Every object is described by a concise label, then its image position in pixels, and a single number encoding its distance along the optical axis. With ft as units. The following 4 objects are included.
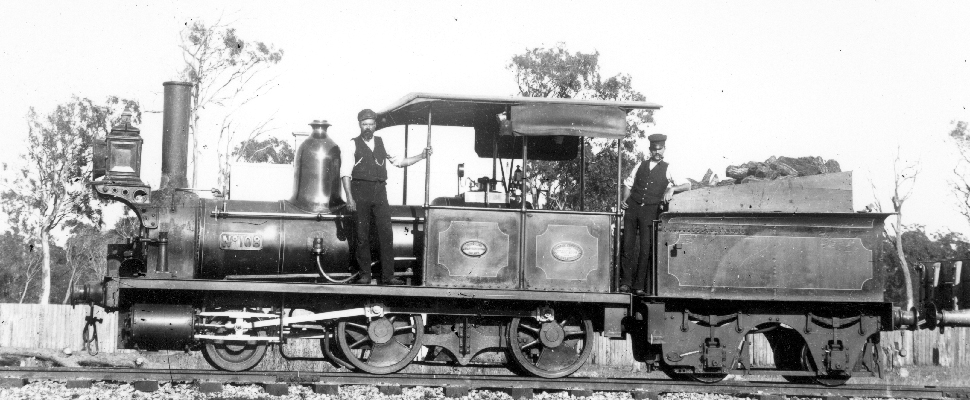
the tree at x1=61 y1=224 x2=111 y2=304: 166.95
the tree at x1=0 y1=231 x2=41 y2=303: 196.03
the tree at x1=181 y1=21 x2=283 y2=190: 94.07
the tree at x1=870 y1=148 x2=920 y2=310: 126.62
